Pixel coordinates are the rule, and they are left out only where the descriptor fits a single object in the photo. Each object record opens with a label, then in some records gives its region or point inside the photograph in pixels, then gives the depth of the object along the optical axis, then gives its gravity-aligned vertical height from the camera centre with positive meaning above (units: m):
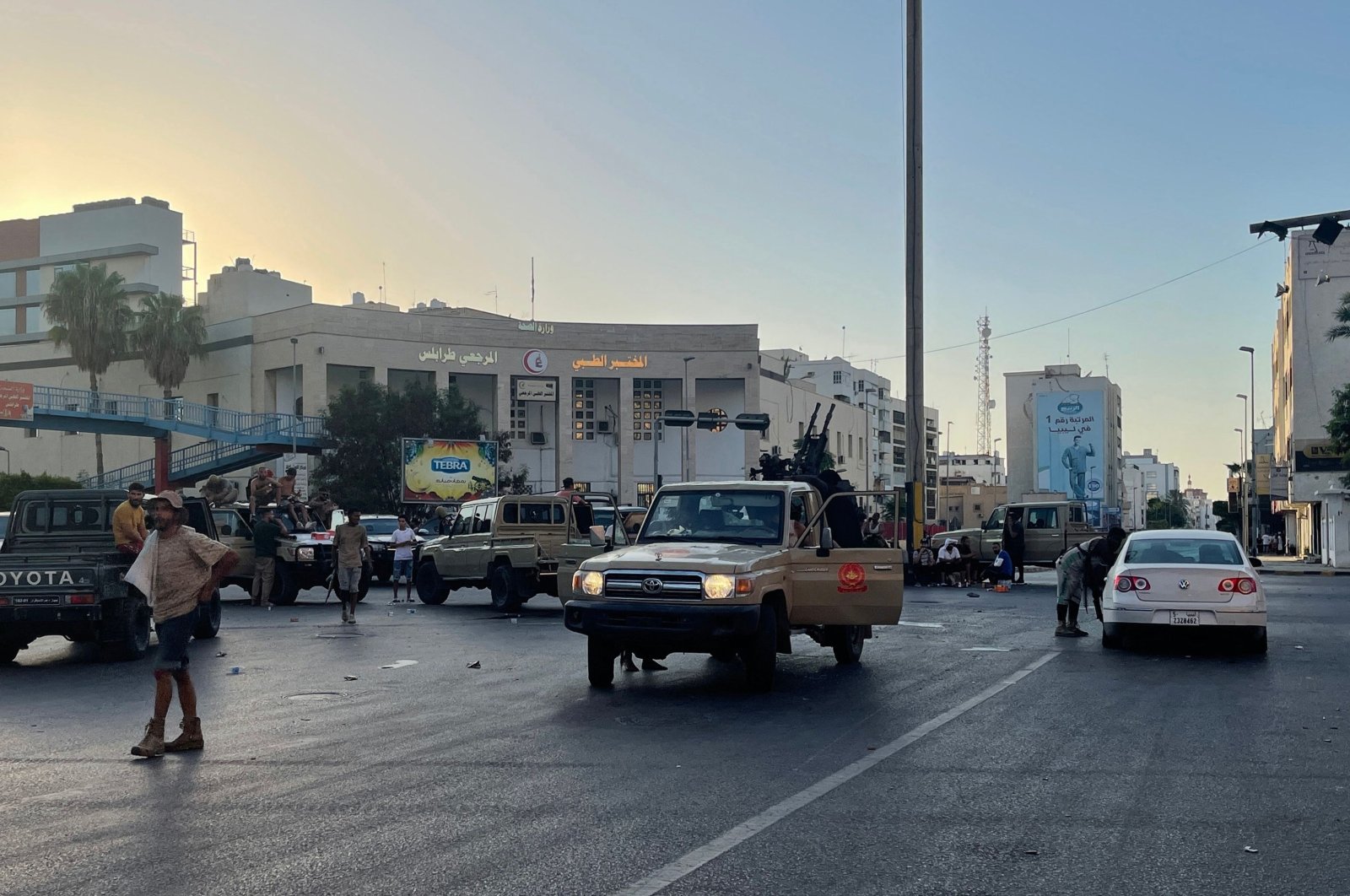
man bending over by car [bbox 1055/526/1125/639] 17.95 -1.02
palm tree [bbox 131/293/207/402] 74.38 +9.24
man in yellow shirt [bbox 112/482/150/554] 15.55 -0.24
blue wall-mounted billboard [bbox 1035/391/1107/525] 137.62 +5.30
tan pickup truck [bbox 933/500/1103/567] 36.28 -0.99
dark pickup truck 14.36 -0.94
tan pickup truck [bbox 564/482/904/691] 11.55 -0.77
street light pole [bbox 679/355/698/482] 81.12 +3.38
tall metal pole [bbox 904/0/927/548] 29.83 +5.32
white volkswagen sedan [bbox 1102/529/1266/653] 15.31 -1.12
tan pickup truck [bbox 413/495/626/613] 23.50 -0.87
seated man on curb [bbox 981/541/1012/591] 33.94 -1.86
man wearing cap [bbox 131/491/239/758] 9.27 -0.59
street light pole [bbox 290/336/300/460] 70.00 +6.08
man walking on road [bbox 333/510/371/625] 20.89 -0.89
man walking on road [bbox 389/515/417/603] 27.56 -1.02
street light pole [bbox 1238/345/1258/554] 76.49 +0.28
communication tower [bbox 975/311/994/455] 197.36 +18.60
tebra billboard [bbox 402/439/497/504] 55.00 +1.27
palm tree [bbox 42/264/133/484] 73.06 +10.25
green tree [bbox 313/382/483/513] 64.19 +3.12
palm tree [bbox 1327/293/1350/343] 46.53 +6.06
